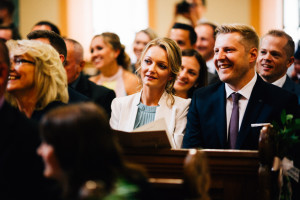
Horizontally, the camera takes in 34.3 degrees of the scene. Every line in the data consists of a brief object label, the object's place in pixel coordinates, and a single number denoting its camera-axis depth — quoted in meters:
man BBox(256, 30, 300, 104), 4.89
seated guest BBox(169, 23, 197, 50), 6.24
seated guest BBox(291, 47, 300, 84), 6.13
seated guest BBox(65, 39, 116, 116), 4.80
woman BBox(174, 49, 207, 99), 4.98
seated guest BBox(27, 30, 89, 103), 4.49
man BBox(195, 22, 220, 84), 6.50
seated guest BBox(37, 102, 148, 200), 1.97
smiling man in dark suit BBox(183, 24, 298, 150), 3.68
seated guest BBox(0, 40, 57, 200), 2.44
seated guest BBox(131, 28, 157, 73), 6.55
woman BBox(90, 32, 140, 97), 6.03
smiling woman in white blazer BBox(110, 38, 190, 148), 4.07
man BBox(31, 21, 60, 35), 5.87
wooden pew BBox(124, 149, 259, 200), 3.04
